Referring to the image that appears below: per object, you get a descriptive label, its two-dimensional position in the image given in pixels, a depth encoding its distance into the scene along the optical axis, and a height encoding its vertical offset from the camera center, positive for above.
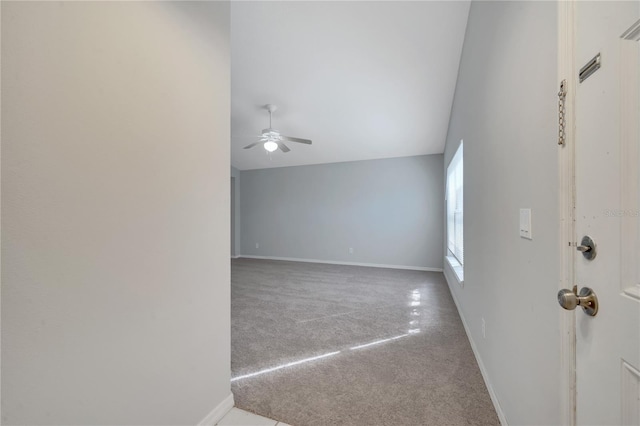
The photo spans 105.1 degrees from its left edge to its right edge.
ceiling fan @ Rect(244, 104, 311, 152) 3.56 +1.08
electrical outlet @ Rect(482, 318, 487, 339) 1.63 -0.82
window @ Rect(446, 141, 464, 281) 3.11 -0.05
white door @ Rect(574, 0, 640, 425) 0.52 +0.00
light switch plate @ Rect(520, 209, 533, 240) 0.97 -0.06
